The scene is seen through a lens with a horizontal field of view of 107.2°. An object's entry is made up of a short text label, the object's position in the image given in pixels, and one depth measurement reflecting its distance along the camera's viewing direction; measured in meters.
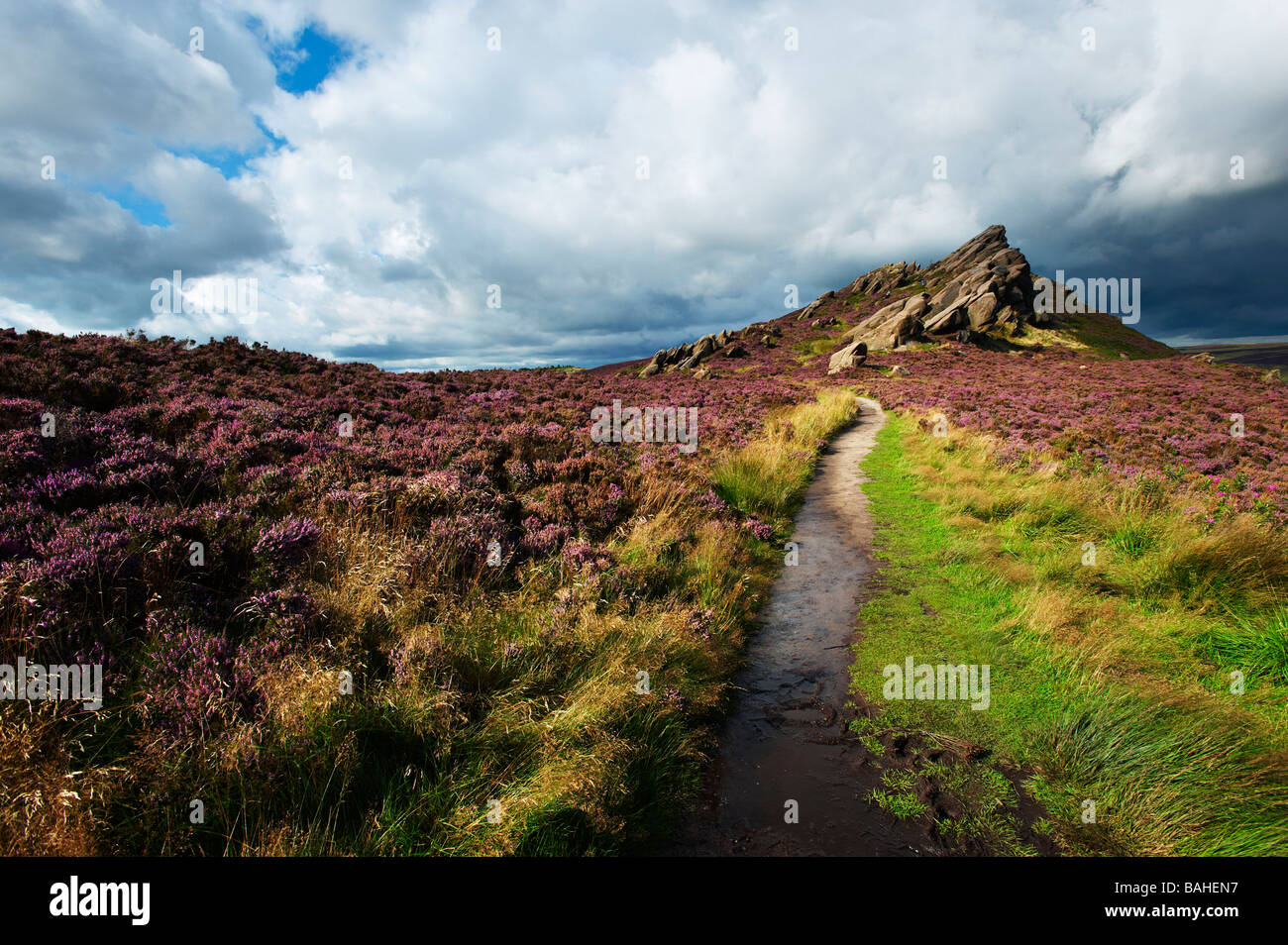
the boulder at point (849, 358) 51.00
